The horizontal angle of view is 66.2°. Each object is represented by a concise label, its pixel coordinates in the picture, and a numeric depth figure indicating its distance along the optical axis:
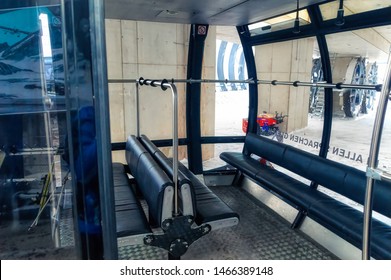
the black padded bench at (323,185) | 2.20
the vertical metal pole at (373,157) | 0.93
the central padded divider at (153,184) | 2.01
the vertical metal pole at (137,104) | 3.23
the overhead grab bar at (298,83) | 2.40
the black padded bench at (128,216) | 2.03
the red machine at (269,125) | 6.90
